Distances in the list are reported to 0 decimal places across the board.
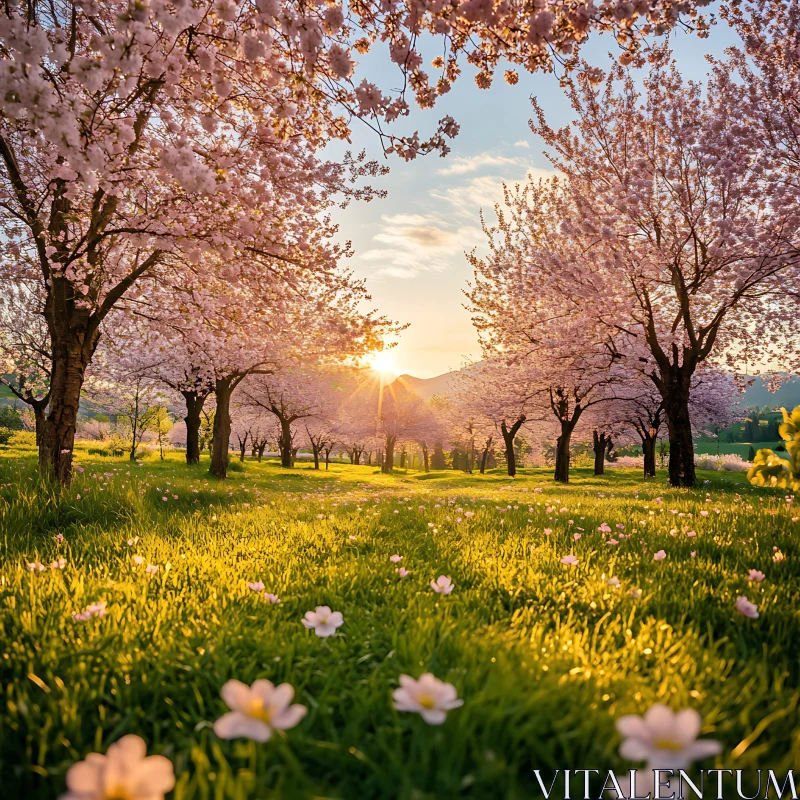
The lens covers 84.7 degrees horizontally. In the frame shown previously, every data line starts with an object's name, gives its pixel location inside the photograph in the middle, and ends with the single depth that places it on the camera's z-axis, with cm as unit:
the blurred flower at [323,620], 189
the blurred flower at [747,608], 210
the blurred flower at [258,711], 106
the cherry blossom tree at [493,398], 2935
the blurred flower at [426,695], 124
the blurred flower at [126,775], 87
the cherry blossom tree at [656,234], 1302
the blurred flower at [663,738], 96
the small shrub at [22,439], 3366
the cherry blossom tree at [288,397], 4038
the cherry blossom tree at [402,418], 5741
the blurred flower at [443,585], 247
